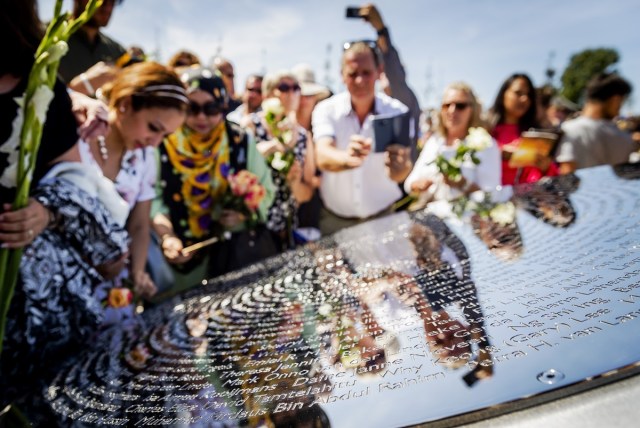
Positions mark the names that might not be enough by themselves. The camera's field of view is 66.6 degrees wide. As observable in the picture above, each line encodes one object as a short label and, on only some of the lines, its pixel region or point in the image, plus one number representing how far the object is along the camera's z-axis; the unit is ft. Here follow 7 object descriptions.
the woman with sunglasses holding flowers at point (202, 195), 8.35
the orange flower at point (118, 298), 5.19
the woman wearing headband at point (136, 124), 6.90
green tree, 164.45
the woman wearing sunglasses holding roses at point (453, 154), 9.07
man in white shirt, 9.74
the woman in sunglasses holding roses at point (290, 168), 9.53
